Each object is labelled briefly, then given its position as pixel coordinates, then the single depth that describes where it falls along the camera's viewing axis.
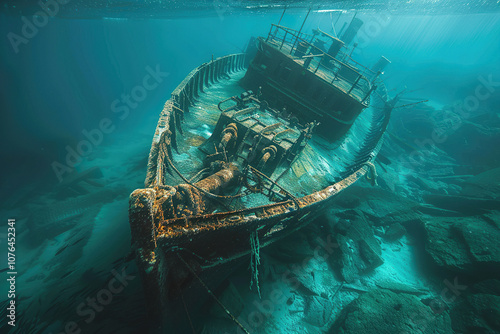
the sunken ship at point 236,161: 2.89
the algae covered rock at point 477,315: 5.68
